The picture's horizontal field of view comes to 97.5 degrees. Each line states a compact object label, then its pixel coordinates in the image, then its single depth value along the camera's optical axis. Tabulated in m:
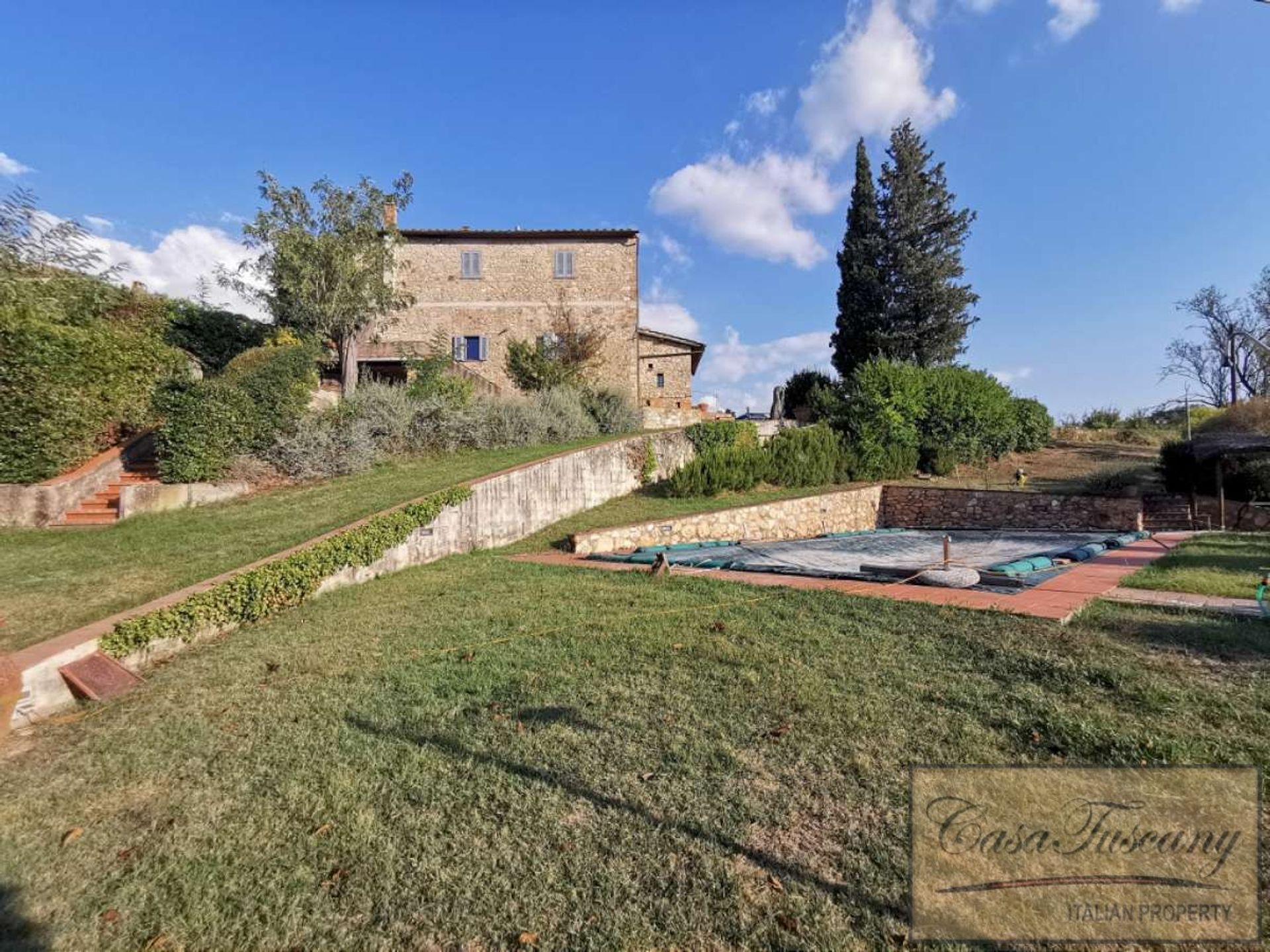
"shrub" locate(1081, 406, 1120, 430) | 24.37
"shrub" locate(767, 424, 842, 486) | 14.44
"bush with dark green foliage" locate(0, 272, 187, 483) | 7.64
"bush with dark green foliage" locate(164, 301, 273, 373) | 17.55
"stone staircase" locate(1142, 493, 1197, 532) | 12.89
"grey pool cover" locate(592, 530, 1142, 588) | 6.74
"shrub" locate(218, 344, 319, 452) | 10.67
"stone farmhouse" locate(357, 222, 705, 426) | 23.53
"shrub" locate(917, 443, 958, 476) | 16.62
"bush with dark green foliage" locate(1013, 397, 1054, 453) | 18.92
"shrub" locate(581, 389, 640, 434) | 17.23
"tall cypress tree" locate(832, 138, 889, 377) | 23.22
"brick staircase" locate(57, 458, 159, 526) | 8.51
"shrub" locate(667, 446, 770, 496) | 12.62
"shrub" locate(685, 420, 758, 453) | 14.04
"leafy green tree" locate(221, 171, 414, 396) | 16.27
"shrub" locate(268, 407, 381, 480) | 10.73
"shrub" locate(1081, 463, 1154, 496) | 13.59
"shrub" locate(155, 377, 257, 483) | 9.17
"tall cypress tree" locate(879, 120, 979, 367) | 22.73
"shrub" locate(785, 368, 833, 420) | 24.74
